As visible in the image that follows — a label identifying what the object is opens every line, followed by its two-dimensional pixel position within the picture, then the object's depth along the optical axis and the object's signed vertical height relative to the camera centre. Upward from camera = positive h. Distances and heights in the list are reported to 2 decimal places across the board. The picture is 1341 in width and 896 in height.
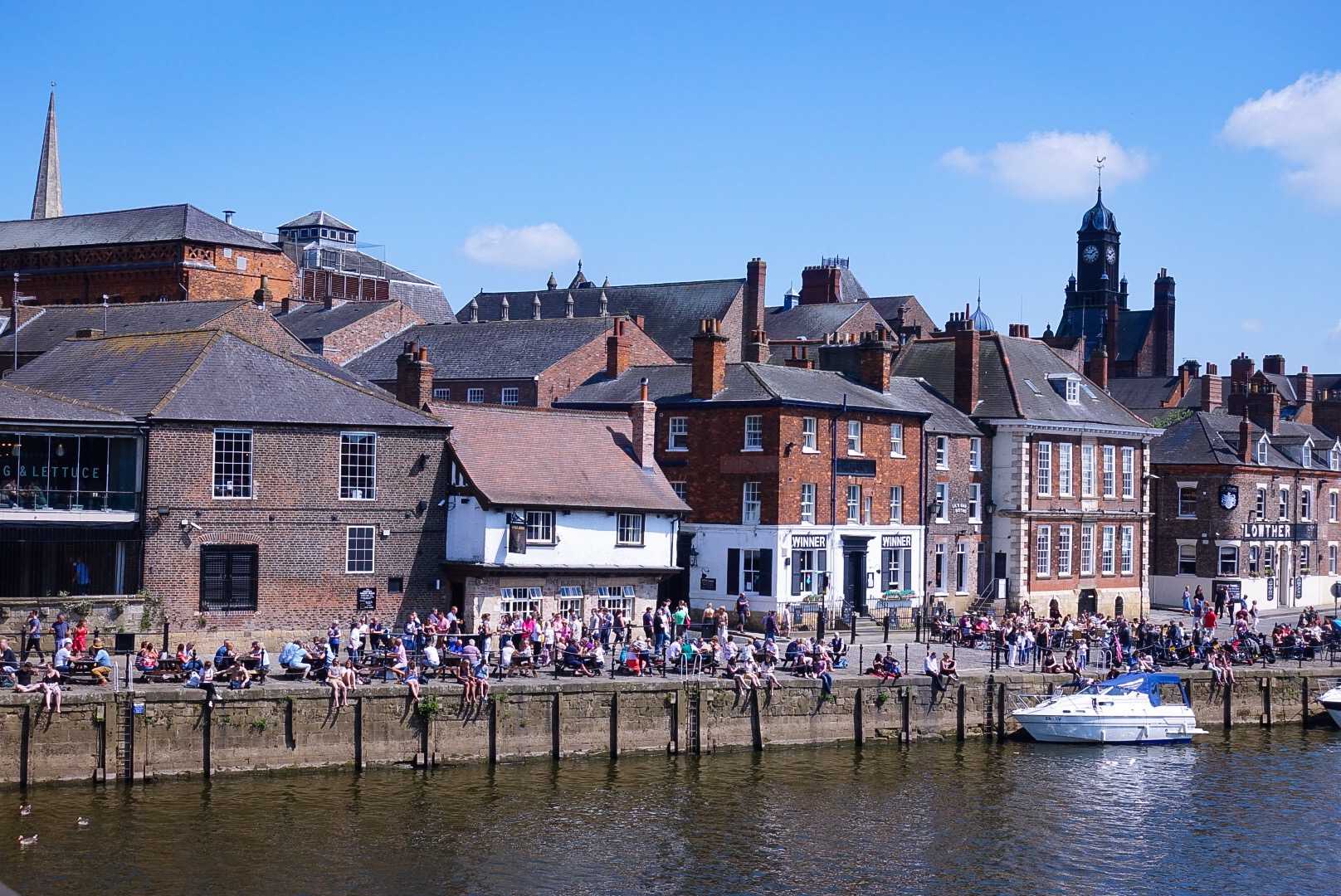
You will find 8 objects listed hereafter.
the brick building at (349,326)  72.94 +9.86
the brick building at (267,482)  40.50 +1.47
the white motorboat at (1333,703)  46.34 -4.38
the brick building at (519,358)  65.31 +7.70
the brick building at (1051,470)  59.75 +2.98
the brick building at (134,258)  85.94 +15.17
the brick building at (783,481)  51.31 +2.05
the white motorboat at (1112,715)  42.19 -4.40
